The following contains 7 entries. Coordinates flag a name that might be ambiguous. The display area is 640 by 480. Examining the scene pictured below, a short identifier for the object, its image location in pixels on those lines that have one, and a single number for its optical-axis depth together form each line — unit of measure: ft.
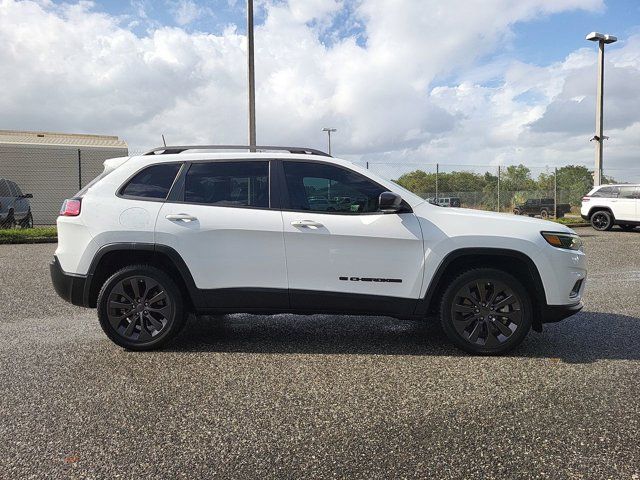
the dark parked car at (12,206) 47.80
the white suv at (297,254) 14.29
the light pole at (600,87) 67.41
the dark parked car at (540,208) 84.38
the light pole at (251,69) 44.60
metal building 71.97
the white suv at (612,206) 55.88
